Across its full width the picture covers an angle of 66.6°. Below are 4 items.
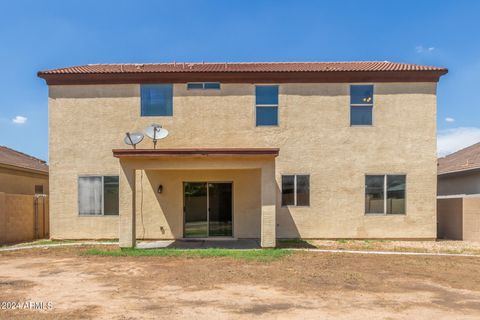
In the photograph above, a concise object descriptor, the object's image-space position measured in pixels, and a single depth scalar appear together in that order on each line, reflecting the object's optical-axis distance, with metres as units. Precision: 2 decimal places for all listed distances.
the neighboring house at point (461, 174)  17.50
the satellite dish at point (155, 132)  14.27
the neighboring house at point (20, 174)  17.74
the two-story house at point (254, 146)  15.10
